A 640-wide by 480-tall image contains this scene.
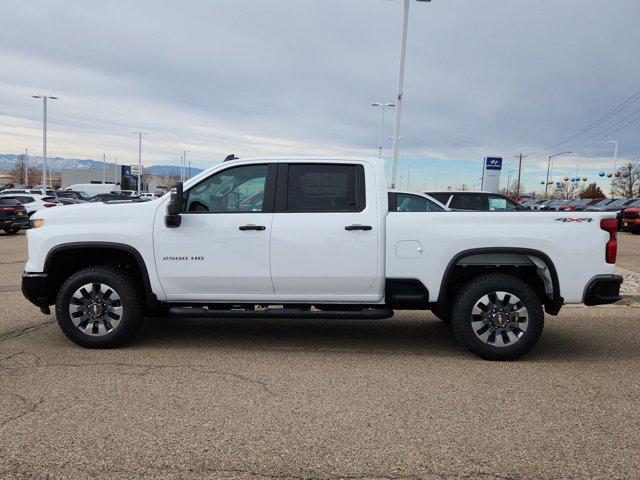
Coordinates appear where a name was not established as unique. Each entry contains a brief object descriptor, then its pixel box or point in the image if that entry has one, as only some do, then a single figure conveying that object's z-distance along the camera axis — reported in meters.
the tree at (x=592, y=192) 91.64
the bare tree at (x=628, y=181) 69.62
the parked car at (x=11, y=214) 20.08
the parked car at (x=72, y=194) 45.25
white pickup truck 5.16
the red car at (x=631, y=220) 23.92
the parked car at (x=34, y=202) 23.41
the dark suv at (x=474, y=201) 12.97
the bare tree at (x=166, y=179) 131.06
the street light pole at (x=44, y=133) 44.30
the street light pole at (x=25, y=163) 111.88
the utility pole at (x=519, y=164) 87.25
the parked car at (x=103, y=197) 32.82
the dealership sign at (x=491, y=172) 21.98
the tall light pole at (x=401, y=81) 20.25
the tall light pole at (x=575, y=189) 110.64
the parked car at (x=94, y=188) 63.82
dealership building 124.12
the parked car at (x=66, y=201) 29.30
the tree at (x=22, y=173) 121.35
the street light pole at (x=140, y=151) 70.31
